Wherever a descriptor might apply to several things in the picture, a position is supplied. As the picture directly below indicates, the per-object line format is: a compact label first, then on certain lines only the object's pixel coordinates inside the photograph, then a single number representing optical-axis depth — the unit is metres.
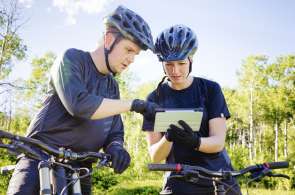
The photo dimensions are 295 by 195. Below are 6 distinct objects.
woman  3.42
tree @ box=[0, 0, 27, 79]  21.34
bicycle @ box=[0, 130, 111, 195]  2.13
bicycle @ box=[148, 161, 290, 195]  2.45
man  2.64
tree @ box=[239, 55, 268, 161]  46.19
